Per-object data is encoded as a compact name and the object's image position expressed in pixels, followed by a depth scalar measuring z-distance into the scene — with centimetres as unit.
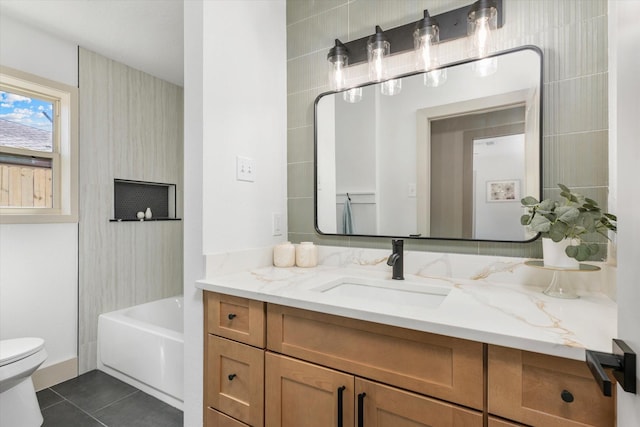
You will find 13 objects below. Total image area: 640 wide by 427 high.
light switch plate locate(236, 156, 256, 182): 154
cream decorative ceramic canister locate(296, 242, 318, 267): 164
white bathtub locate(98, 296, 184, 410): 198
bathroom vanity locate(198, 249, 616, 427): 72
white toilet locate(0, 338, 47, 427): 163
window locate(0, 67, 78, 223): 213
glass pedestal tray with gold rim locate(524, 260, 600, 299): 102
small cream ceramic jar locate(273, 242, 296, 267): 163
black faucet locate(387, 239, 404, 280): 134
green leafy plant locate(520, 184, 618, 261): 96
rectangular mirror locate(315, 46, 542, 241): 125
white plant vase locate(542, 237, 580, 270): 103
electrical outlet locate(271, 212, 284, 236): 176
